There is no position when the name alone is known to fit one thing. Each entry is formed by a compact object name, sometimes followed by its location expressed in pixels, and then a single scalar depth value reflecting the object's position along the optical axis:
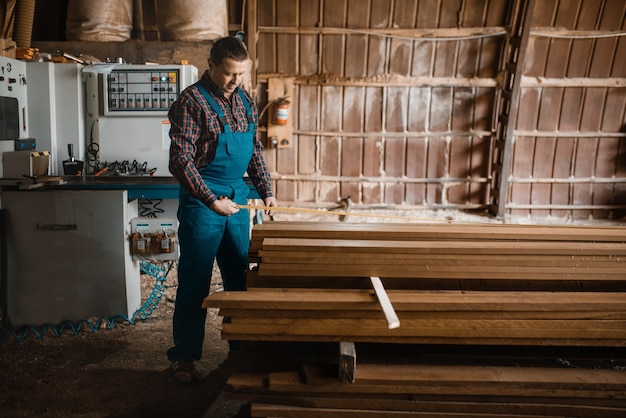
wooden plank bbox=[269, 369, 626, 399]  1.72
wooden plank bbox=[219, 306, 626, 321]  1.75
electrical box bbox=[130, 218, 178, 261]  3.36
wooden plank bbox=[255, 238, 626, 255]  1.95
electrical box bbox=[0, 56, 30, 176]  3.45
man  2.41
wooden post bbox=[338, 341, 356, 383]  1.66
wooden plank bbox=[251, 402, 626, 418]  1.75
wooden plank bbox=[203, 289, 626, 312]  1.73
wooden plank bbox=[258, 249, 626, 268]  1.93
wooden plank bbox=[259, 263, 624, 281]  1.92
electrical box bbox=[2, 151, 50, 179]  3.30
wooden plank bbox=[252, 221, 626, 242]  2.21
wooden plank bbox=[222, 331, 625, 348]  1.76
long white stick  1.60
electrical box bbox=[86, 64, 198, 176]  4.08
